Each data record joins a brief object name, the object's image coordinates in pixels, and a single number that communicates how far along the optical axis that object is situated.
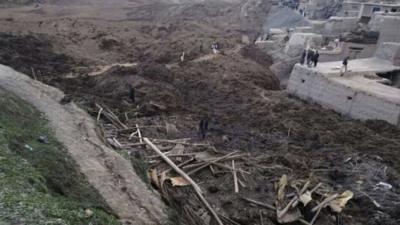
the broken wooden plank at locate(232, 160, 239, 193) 11.89
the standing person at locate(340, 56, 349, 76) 20.02
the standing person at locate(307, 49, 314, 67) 20.98
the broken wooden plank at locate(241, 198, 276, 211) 11.35
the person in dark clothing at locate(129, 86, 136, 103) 19.11
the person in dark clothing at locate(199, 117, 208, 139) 15.62
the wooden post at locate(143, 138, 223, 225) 10.77
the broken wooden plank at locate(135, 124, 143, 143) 14.01
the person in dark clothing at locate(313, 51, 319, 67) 20.66
